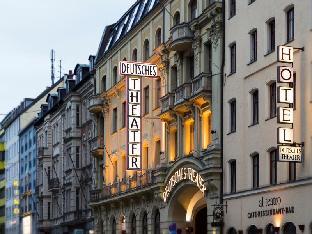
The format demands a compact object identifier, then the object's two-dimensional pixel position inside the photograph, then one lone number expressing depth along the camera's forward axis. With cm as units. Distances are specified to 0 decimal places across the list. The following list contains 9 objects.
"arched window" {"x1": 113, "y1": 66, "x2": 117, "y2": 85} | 6531
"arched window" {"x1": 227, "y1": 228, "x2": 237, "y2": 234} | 4377
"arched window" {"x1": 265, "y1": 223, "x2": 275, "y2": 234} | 3955
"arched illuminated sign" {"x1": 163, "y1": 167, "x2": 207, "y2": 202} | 4645
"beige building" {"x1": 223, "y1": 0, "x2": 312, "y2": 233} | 3691
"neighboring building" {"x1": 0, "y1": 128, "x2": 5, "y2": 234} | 12815
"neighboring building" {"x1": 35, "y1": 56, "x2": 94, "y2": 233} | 7469
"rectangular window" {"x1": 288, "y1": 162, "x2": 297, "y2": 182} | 3750
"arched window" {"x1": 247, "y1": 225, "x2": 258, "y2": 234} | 4129
